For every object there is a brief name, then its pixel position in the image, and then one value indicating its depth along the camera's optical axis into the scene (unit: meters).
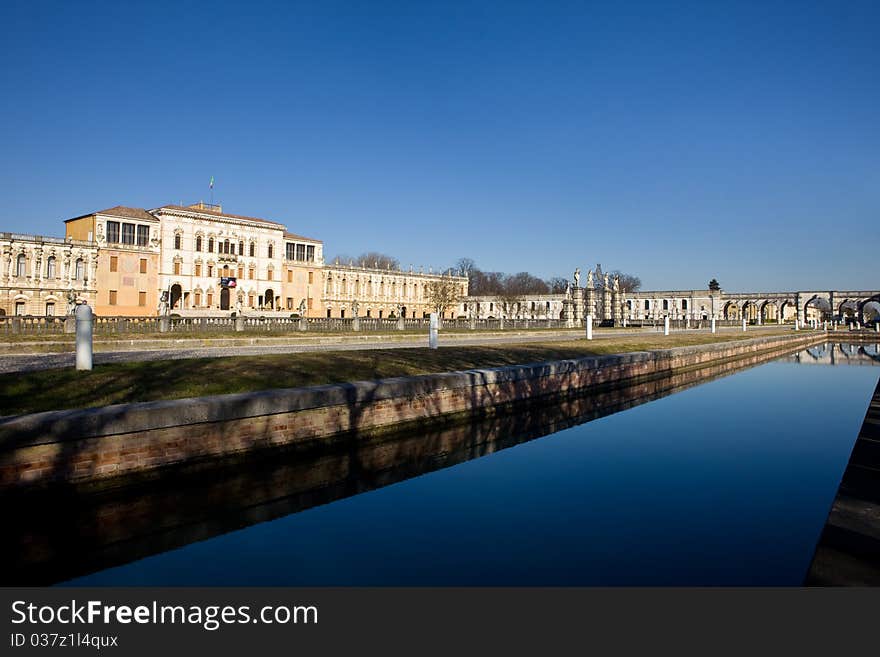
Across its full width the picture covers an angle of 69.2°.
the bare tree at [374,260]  154.52
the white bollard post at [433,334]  23.25
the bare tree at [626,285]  192.23
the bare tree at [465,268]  164.20
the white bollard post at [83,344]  12.16
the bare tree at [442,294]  106.62
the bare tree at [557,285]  178.79
